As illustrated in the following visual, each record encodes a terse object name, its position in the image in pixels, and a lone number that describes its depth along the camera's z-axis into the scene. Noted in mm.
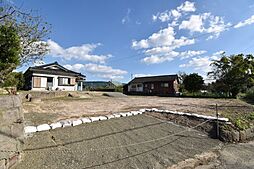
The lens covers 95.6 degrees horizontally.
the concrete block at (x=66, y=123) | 3221
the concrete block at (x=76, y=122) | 3340
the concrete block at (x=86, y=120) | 3547
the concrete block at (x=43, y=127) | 2895
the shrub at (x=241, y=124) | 3902
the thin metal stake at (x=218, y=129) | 3628
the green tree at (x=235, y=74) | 13748
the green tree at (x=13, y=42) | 2292
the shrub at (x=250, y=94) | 12720
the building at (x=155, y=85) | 21655
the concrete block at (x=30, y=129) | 2765
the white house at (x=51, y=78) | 13326
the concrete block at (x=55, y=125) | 3070
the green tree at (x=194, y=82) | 17638
